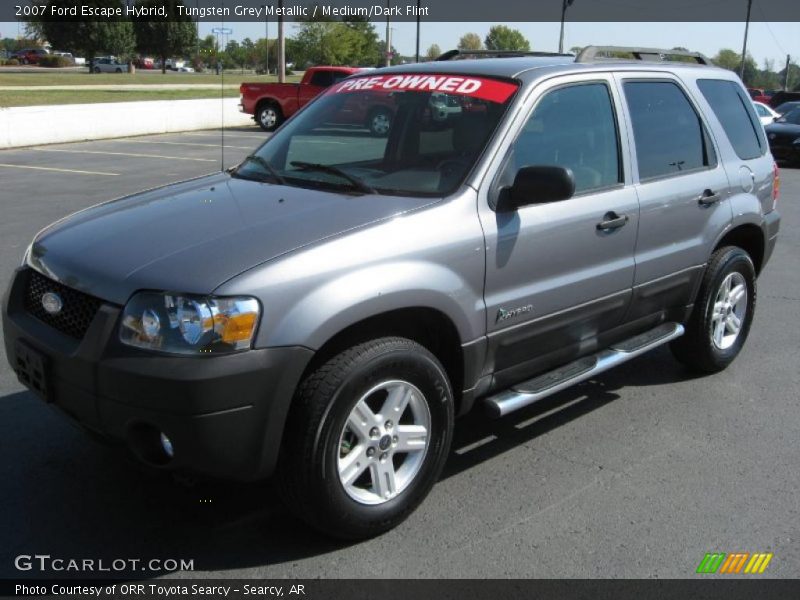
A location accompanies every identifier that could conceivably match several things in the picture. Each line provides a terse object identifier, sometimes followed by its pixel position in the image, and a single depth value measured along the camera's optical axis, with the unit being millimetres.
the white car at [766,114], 20425
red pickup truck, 23984
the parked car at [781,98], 24403
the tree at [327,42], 60228
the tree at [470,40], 102006
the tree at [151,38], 51438
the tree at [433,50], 79812
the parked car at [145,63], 85238
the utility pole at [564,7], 46344
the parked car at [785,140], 18250
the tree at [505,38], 109844
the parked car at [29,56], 74125
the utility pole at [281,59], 26344
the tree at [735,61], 86975
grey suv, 2846
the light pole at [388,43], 37362
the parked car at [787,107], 20844
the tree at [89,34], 62031
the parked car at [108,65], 69100
